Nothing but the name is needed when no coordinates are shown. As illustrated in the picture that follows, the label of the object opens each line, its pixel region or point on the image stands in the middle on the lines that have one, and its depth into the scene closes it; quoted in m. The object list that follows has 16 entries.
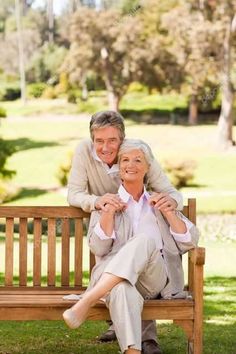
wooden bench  4.29
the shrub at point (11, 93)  32.44
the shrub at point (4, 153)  16.53
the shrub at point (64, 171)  22.55
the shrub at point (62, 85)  32.44
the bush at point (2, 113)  14.94
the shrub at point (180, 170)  21.92
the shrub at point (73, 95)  32.22
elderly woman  4.08
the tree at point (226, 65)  27.08
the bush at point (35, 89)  31.34
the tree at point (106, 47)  30.30
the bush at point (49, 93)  33.72
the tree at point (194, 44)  27.36
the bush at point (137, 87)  32.59
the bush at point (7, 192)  19.49
